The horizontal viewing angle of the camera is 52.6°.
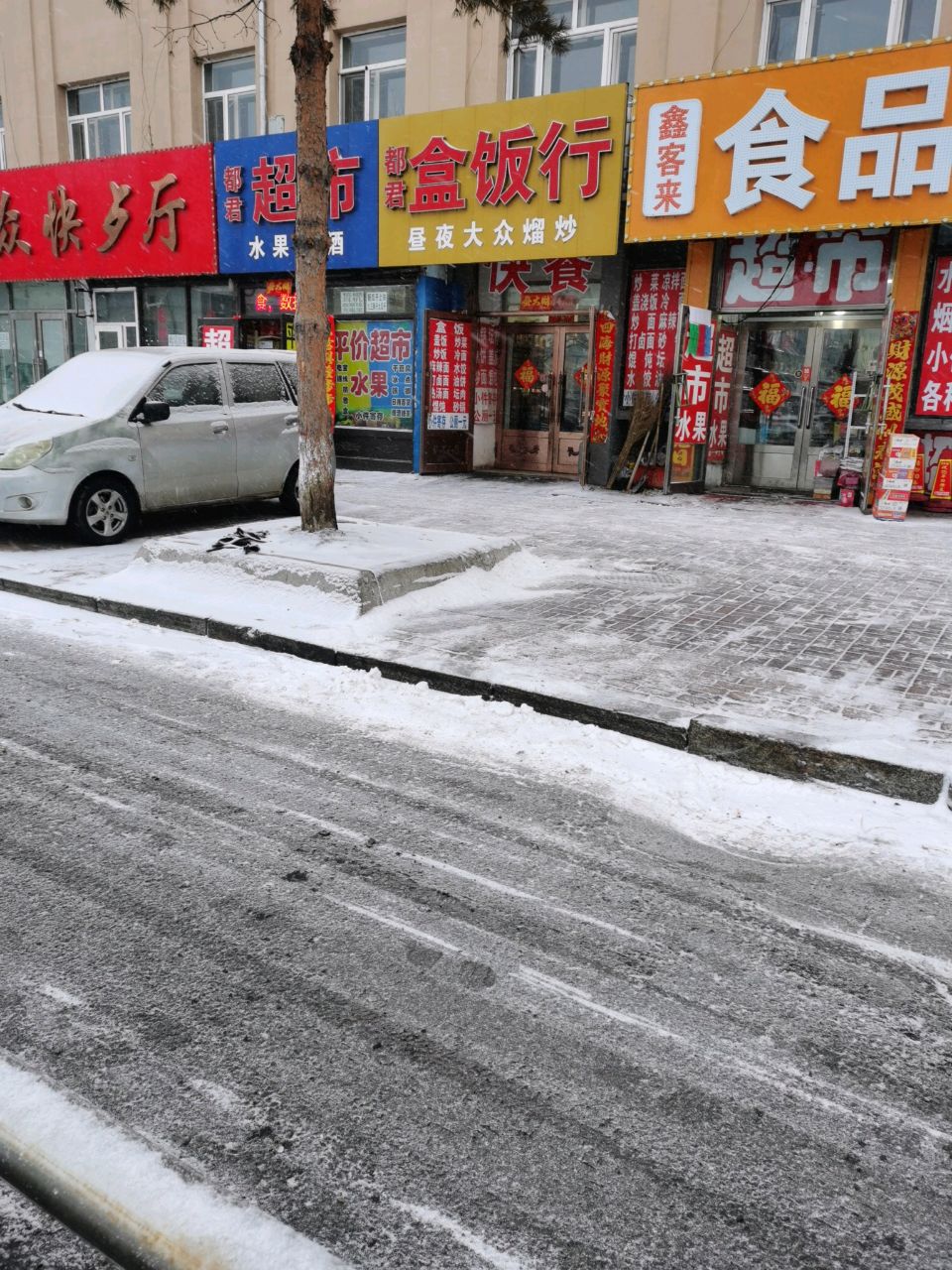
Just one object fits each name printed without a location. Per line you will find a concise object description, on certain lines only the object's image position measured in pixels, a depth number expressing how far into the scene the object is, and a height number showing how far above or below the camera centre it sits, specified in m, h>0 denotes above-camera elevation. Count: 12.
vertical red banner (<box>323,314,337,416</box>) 16.36 +0.26
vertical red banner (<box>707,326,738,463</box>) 14.23 -0.07
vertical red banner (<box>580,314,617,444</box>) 14.38 +0.18
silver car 8.38 -0.58
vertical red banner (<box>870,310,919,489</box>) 12.39 +0.21
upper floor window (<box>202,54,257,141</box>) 18.27 +5.14
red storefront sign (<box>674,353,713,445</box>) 13.49 -0.16
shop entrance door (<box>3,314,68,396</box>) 21.14 +0.45
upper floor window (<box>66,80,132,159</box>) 19.91 +5.12
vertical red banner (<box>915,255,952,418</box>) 12.35 +0.56
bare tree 6.91 +0.85
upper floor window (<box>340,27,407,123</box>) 16.52 +5.14
